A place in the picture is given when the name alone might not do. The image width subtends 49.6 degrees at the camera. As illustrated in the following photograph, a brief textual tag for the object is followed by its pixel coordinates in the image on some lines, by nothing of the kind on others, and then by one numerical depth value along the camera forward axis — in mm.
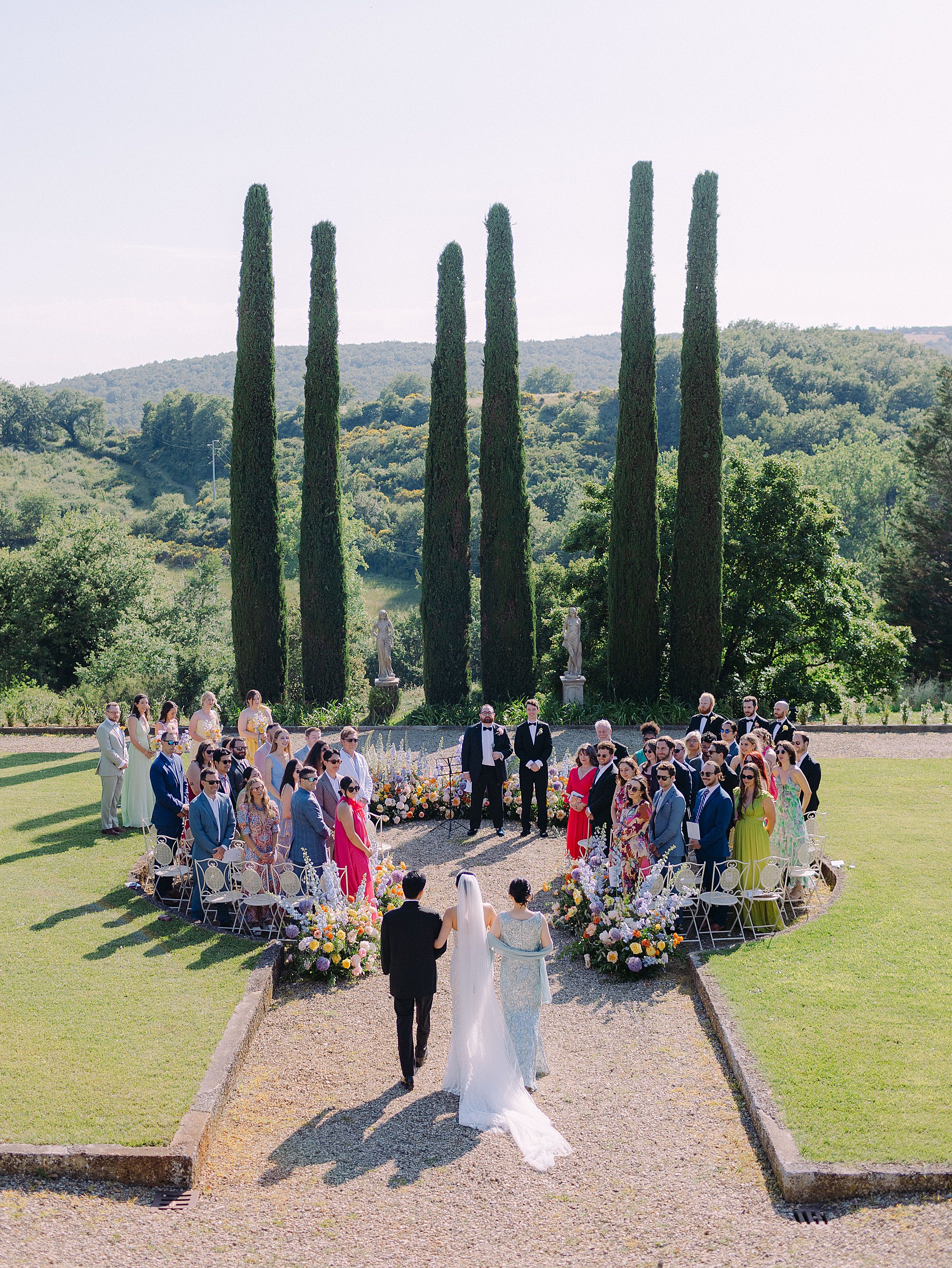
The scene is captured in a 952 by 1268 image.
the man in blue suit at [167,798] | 10711
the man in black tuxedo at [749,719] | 12359
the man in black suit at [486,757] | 13172
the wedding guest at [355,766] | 10547
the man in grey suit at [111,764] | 13031
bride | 6836
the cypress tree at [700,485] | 22109
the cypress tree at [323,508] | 23812
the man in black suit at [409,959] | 7004
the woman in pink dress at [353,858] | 9742
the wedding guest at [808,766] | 11070
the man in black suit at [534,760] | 13141
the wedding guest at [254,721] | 13055
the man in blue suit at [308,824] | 9492
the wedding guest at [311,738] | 10344
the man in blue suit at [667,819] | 9516
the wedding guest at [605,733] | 11375
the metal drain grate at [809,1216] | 5734
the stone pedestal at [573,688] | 22391
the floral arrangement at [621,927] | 9086
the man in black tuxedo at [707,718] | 12516
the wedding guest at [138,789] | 13266
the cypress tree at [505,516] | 23312
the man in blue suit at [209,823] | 10008
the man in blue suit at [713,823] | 9680
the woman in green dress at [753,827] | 9719
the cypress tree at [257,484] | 23500
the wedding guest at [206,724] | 13203
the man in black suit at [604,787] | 10883
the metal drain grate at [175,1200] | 5949
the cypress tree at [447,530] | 23578
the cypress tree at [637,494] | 22500
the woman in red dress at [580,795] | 11109
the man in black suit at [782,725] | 12000
